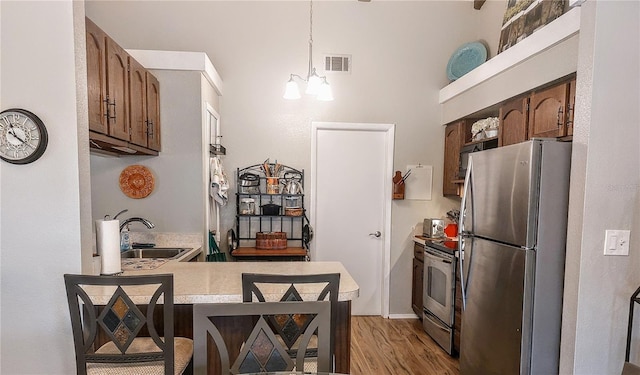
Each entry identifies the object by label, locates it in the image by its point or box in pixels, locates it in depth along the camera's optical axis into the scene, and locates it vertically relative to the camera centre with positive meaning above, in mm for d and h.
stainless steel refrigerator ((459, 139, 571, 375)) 1828 -457
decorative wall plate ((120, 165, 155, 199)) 2855 -86
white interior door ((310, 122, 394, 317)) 3725 -335
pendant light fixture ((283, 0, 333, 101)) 2338 +636
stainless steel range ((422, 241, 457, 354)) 2904 -1116
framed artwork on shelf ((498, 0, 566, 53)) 2398 +1287
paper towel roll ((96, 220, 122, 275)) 1808 -405
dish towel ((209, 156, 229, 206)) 3105 -97
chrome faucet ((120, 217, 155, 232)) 2588 -412
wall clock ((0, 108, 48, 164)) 1541 +155
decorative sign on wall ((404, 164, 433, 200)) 3752 -64
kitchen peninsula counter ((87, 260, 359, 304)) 1612 -609
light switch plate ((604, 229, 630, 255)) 1690 -319
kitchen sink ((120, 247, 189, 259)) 2775 -686
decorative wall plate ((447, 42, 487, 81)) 3461 +1263
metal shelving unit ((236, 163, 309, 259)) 3572 -500
